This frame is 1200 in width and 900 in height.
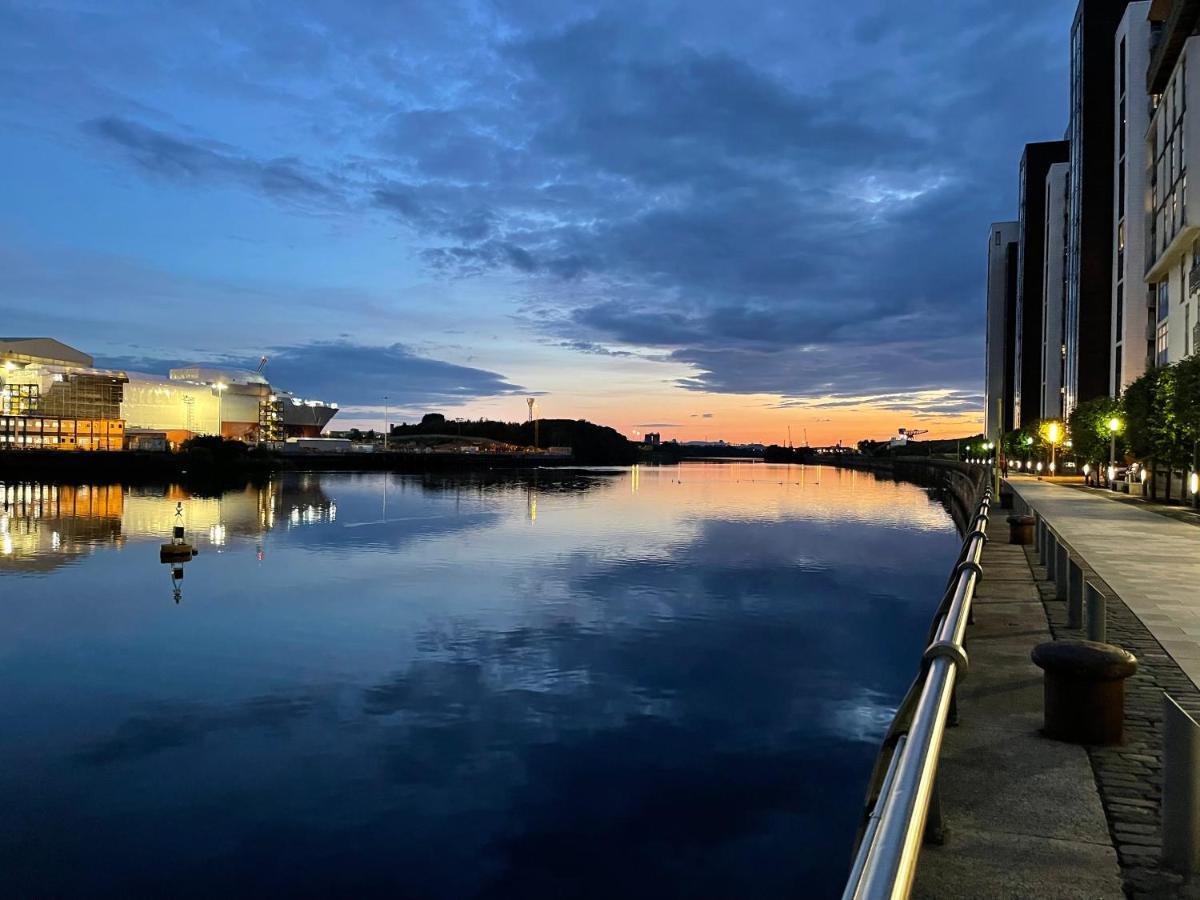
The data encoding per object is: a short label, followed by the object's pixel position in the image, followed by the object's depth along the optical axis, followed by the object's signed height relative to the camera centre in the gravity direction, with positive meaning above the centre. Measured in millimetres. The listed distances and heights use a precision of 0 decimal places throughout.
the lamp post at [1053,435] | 77000 +2965
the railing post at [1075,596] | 12188 -1874
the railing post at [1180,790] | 4707 -1848
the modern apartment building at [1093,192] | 92000 +30307
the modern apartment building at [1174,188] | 48375 +17816
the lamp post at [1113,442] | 49094 +1659
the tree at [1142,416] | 39750 +2497
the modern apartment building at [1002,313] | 166250 +30678
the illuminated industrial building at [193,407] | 172000 +9410
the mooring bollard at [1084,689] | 6992 -1907
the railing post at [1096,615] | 9922 -1729
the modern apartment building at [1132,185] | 74750 +25295
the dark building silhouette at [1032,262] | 137500 +33391
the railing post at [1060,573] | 14422 -1853
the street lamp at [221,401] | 177462 +11099
